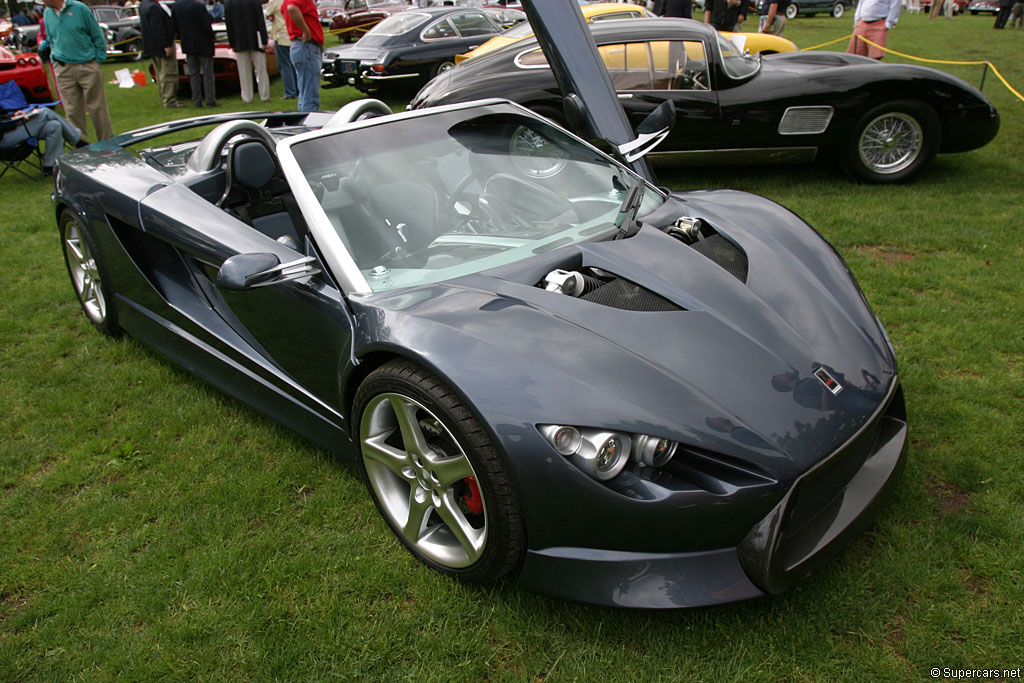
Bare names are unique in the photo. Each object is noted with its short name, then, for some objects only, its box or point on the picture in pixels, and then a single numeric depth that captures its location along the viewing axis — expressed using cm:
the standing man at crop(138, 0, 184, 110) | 1084
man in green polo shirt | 782
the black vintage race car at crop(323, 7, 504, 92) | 1082
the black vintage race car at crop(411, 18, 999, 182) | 557
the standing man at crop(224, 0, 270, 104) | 1038
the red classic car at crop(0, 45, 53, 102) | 862
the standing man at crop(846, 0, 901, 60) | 782
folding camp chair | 727
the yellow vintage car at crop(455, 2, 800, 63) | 829
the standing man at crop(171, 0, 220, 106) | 1071
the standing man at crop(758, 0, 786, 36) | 1220
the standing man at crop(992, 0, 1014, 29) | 1964
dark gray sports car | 180
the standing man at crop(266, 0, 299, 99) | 1006
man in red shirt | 866
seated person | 720
